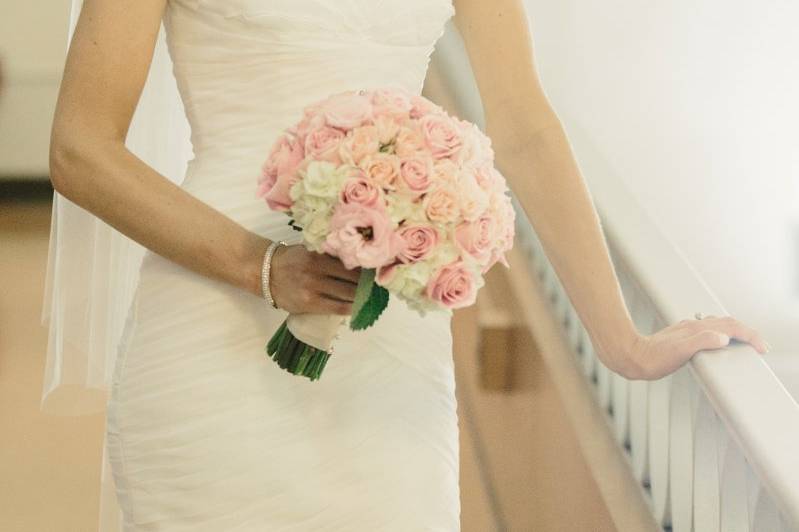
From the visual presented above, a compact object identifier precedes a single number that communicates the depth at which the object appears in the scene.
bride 2.41
